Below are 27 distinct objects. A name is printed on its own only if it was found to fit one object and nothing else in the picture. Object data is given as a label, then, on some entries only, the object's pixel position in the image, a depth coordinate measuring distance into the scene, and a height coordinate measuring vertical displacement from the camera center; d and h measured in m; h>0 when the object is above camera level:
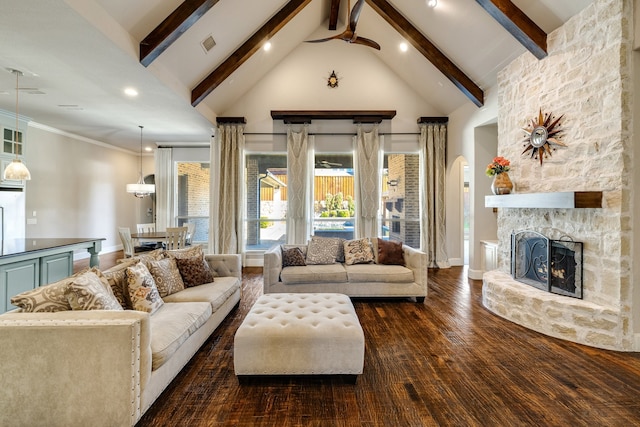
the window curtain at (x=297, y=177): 6.45 +0.75
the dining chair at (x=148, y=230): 5.81 -0.36
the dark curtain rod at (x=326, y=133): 6.55 +1.71
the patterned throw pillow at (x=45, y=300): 1.88 -0.54
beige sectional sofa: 1.66 -0.85
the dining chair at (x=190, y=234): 6.05 -0.42
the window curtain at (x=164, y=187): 7.55 +0.64
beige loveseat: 4.10 -0.90
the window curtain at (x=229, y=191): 6.39 +0.46
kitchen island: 2.94 -0.53
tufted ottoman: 2.22 -1.00
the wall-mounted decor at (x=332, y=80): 6.45 +2.79
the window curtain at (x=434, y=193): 6.41 +0.41
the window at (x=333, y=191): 6.77 +0.48
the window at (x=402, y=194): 6.75 +0.41
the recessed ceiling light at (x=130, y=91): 4.23 +1.71
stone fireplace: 2.85 +0.44
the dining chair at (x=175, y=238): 5.21 -0.42
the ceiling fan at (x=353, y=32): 3.59 +2.31
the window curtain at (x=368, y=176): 6.43 +0.77
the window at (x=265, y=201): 6.79 +0.27
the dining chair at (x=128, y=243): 5.19 -0.52
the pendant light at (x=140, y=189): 6.48 +0.52
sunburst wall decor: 3.52 +0.92
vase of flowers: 4.18 +0.53
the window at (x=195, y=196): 7.75 +0.43
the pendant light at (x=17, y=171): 3.69 +0.52
